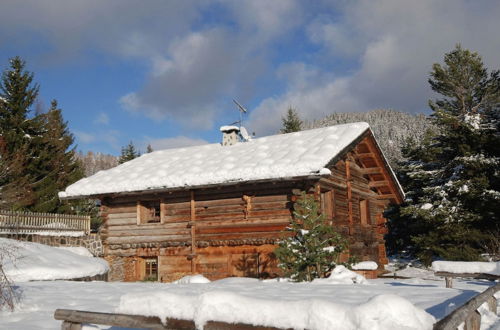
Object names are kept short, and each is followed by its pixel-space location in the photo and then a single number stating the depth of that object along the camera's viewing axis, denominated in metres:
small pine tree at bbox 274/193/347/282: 12.71
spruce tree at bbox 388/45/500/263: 21.02
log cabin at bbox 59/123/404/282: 16.44
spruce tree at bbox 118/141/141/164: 42.25
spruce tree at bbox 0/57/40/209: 28.56
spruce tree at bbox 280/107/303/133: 42.84
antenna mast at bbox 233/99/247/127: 24.98
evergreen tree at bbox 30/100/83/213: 30.16
